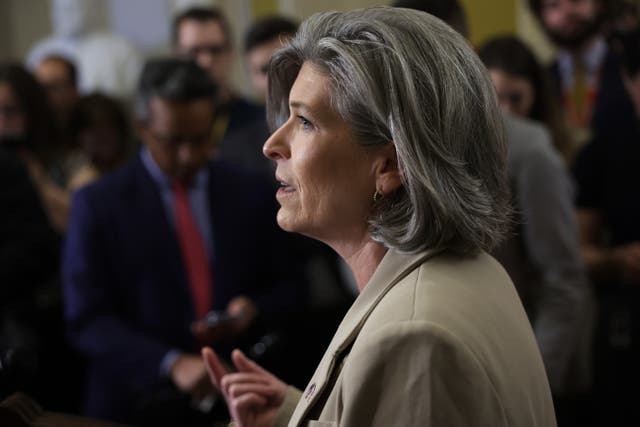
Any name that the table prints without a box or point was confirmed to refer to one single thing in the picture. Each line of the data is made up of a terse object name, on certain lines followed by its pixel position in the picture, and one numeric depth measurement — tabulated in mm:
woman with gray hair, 1366
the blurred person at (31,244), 3318
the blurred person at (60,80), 5359
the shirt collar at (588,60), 4418
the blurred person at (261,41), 4266
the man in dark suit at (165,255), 2979
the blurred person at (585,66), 4125
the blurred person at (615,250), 3633
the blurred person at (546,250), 2816
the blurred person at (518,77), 3391
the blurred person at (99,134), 4781
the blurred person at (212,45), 4461
